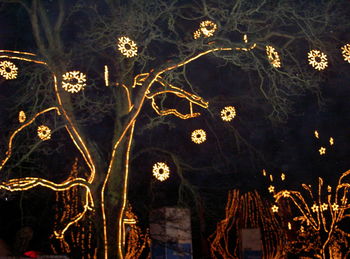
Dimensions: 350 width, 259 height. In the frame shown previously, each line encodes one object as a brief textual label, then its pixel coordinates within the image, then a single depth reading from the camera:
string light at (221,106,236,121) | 10.07
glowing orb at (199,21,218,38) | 9.72
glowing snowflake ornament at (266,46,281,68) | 9.28
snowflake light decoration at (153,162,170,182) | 10.13
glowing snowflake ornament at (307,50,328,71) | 9.09
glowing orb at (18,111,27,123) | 10.10
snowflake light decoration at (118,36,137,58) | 9.02
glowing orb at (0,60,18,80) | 9.45
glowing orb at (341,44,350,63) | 9.16
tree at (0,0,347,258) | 9.77
